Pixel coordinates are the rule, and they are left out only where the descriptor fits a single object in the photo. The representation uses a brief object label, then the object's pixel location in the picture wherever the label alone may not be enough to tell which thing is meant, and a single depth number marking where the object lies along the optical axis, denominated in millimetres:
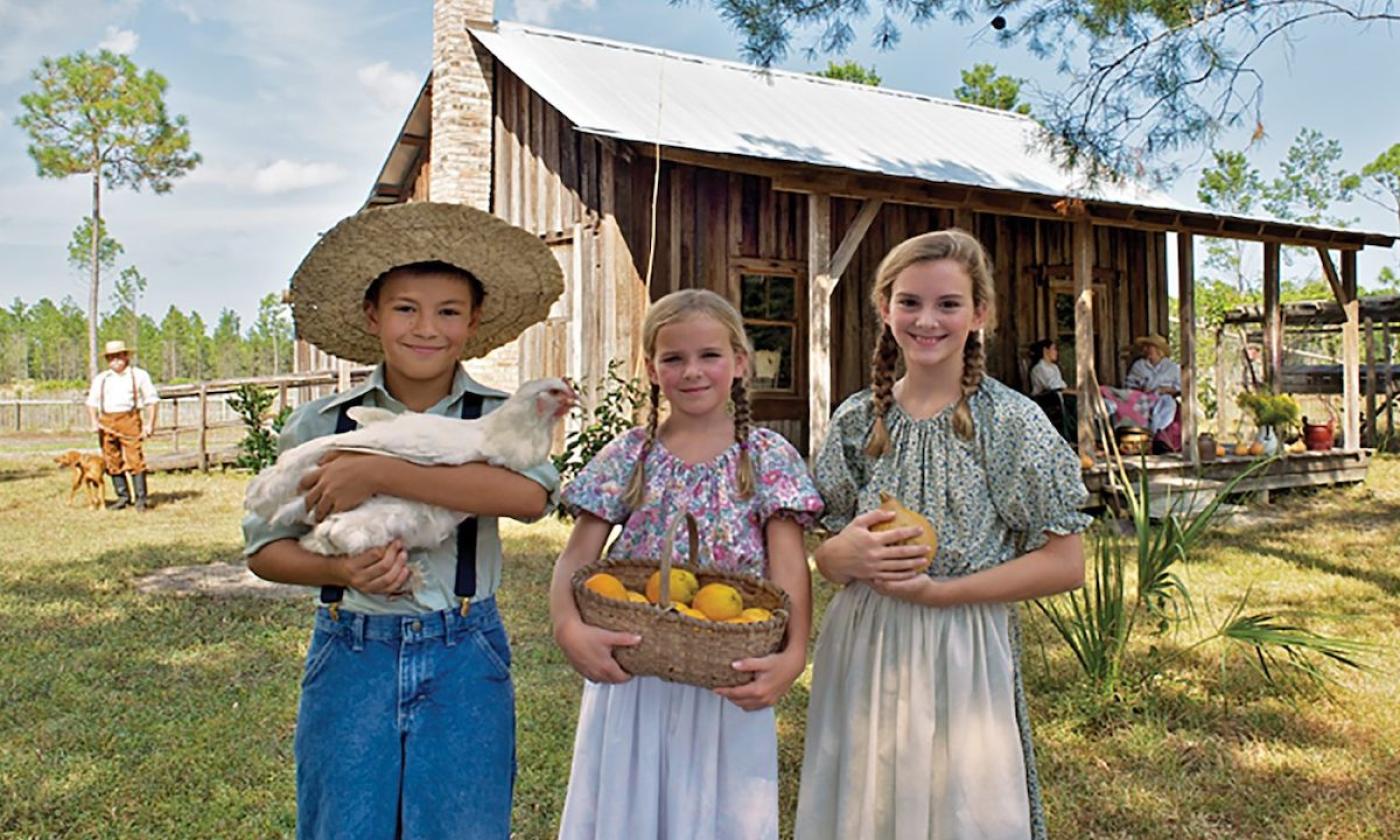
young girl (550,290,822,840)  2035
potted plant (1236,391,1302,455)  11008
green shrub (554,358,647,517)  8688
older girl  2047
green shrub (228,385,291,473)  10109
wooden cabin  8984
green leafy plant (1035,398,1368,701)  4141
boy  1824
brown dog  10477
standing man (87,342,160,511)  10352
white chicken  1806
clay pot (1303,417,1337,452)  12070
